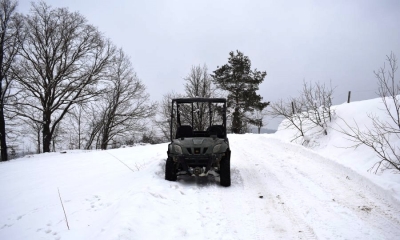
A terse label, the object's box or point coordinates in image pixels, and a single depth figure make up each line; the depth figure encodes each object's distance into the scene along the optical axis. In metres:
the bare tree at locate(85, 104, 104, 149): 23.22
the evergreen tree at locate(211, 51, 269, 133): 27.69
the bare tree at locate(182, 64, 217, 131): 30.62
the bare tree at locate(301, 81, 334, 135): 10.82
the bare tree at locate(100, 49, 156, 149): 22.52
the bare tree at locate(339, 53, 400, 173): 5.45
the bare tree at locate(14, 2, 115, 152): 15.68
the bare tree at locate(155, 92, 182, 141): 31.53
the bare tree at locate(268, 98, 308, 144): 12.27
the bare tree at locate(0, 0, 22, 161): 15.16
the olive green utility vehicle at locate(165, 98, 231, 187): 5.57
